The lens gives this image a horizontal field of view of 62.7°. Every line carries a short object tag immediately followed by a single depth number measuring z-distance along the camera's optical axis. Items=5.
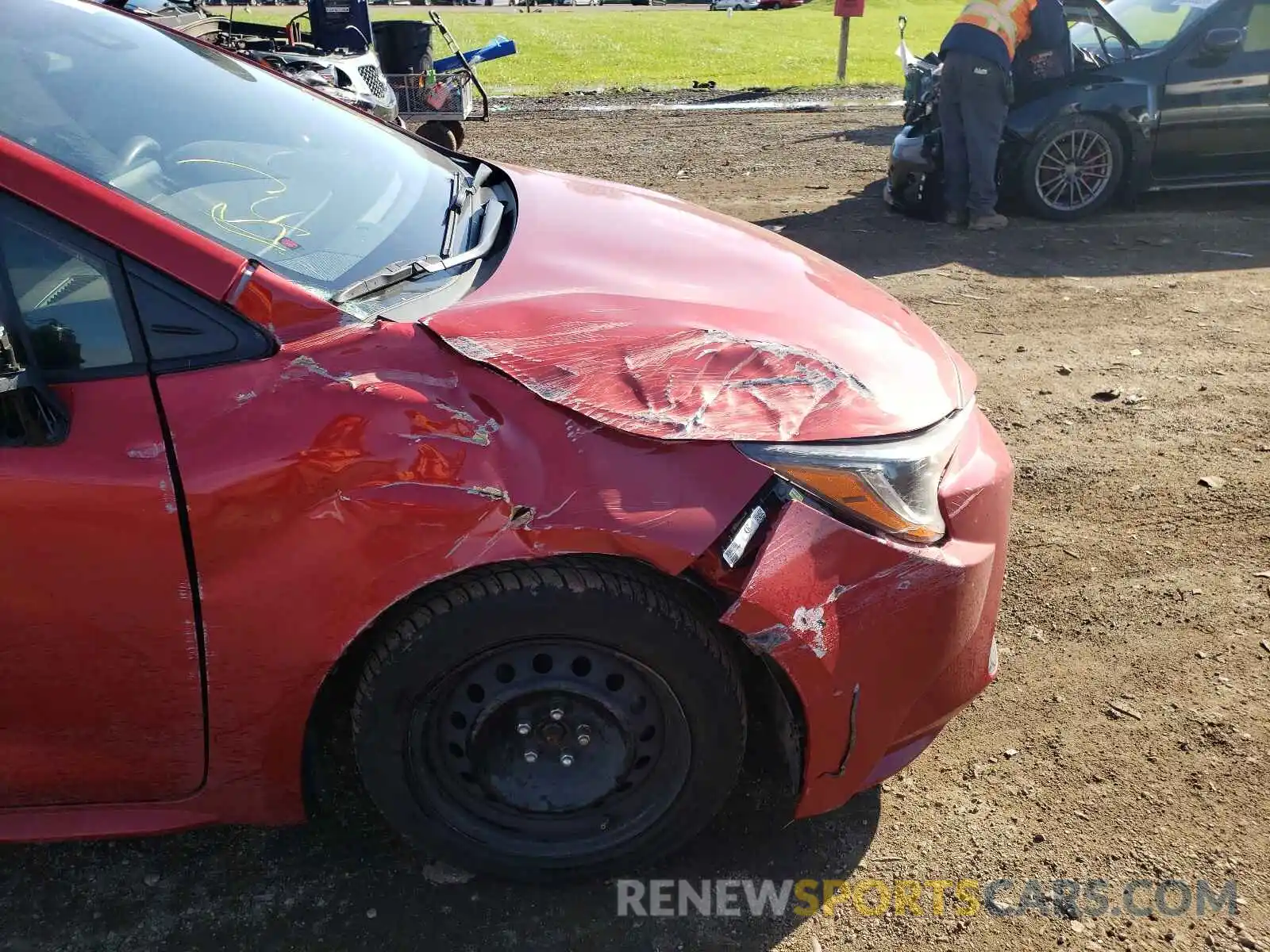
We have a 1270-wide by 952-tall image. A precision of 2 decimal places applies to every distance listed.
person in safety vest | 7.21
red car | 1.94
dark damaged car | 7.56
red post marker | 14.93
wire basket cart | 10.16
